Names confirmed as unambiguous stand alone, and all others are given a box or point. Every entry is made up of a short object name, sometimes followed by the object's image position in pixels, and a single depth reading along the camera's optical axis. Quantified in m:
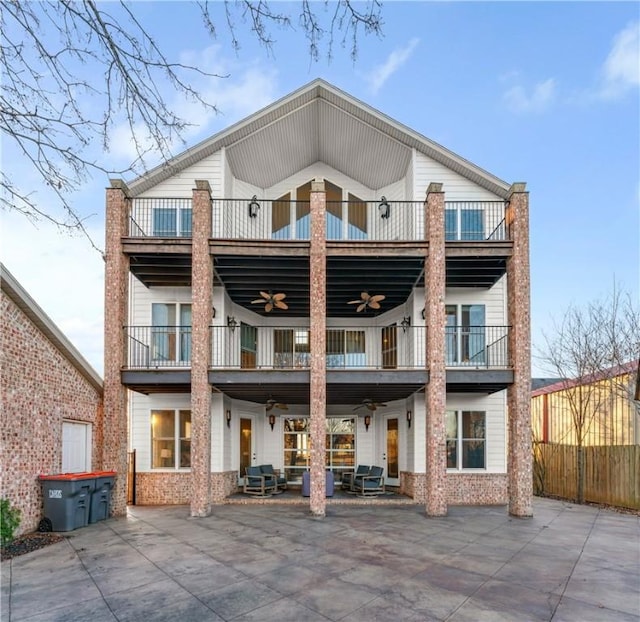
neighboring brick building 8.77
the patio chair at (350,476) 14.48
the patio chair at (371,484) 13.83
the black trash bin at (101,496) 10.26
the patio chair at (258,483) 13.76
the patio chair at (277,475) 14.65
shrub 8.26
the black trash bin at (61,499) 9.45
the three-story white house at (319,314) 11.45
